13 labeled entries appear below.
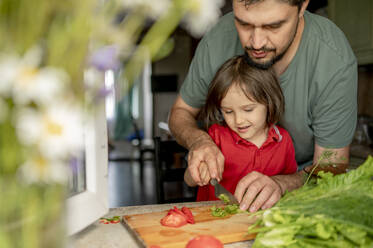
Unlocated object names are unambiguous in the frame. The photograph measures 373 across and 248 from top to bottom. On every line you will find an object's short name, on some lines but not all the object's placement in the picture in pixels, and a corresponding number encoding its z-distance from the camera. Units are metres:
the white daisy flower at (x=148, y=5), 0.35
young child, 1.54
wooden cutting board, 0.84
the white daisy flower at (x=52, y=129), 0.28
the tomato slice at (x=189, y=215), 0.95
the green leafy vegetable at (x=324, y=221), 0.69
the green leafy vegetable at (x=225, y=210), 1.01
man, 1.26
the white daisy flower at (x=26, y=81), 0.28
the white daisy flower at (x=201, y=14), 0.33
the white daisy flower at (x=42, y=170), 0.31
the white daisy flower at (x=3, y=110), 0.31
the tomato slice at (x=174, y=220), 0.92
